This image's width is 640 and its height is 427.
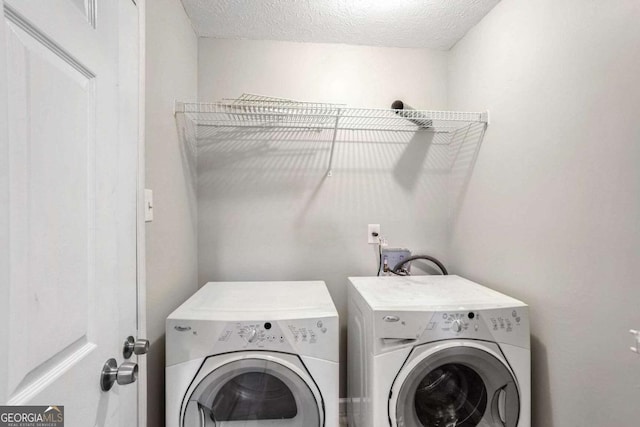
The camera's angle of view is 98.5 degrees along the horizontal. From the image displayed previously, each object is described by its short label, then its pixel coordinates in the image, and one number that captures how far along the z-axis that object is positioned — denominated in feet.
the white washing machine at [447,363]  3.63
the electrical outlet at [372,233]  6.14
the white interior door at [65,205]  1.42
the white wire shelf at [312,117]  4.93
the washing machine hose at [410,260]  5.89
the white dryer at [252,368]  3.48
